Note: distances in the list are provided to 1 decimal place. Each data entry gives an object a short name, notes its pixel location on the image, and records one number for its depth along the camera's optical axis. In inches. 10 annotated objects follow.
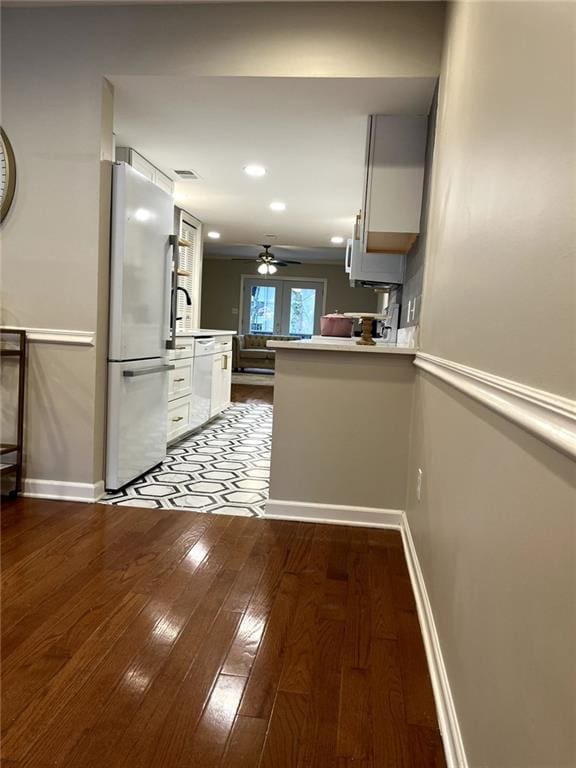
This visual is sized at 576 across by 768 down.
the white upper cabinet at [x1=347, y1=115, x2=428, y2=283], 114.4
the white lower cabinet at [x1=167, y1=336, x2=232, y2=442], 160.2
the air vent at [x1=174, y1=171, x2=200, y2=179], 167.0
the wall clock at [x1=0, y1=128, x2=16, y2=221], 105.7
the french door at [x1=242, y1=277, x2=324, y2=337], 450.3
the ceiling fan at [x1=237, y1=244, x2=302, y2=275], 335.0
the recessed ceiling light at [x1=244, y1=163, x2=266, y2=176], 156.2
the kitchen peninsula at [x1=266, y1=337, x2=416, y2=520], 102.7
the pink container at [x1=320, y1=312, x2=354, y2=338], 175.6
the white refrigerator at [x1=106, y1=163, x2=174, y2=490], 111.0
